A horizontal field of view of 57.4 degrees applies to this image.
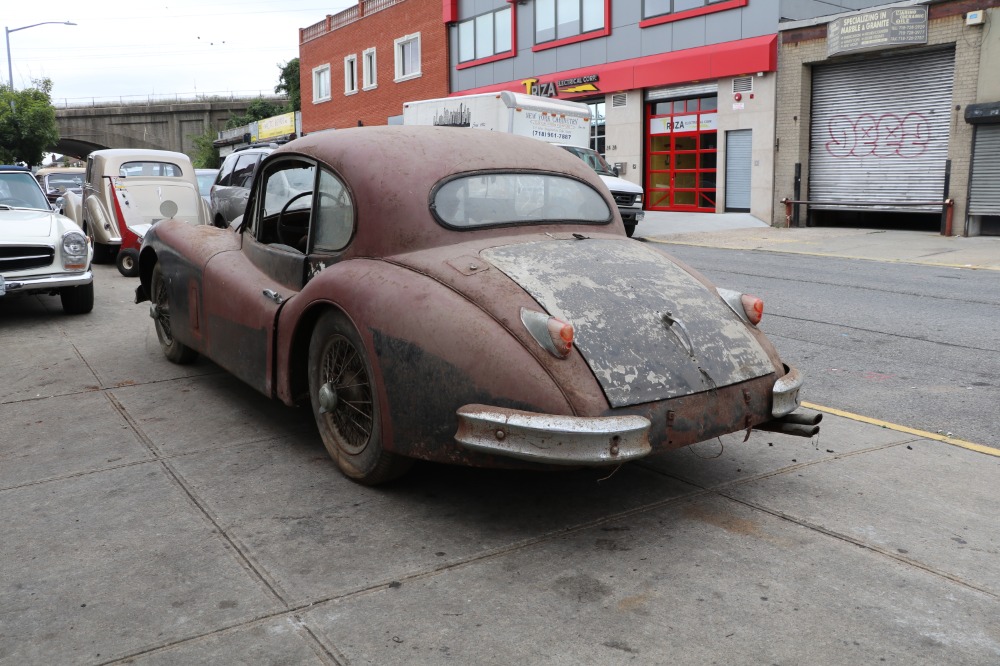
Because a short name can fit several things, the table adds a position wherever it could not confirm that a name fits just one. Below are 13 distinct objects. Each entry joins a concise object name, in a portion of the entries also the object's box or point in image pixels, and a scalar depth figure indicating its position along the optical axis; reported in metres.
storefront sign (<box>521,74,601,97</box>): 27.42
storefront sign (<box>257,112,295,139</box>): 48.41
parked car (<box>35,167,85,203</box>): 25.97
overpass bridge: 67.50
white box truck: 18.55
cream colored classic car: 13.62
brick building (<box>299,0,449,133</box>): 34.94
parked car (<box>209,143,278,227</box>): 14.34
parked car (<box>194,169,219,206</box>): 18.72
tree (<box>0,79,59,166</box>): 37.22
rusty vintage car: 3.62
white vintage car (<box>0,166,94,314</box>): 8.76
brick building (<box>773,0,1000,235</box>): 18.88
